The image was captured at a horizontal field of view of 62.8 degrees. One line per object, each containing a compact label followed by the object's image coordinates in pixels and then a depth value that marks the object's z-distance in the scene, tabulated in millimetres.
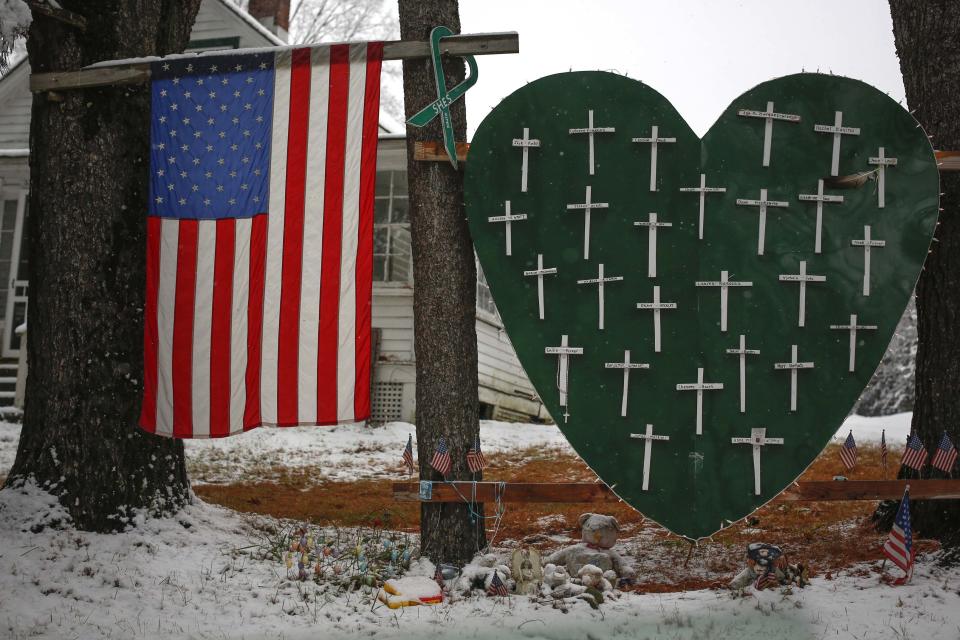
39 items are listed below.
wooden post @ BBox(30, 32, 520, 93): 4797
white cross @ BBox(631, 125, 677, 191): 4562
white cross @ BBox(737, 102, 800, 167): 4547
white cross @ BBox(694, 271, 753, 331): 4500
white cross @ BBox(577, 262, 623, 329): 4555
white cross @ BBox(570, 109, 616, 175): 4605
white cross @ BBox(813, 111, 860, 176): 4539
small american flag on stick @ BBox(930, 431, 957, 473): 4711
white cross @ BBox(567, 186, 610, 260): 4578
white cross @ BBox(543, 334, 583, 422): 4543
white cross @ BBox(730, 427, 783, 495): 4422
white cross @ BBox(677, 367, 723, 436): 4461
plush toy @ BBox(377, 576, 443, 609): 4277
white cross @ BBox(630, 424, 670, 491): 4449
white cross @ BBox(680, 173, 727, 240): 4535
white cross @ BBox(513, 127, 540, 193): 4633
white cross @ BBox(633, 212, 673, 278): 4543
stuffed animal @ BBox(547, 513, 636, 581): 4719
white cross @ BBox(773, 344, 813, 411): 4441
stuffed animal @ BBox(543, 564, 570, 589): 4469
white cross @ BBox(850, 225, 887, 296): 4492
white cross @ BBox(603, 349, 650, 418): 4492
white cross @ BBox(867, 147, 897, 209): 4523
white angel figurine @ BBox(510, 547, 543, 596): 4445
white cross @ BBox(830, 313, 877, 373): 4465
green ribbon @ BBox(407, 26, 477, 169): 4777
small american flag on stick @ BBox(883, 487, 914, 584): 4324
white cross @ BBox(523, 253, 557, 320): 4582
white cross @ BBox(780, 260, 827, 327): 4484
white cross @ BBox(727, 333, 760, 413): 4449
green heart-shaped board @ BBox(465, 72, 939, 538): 4461
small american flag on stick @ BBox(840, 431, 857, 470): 5012
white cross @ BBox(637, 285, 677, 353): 4504
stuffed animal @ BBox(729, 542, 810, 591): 4383
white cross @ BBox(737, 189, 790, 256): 4512
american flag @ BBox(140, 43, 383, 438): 4859
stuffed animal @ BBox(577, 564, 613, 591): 4426
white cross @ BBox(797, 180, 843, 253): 4520
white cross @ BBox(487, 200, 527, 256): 4613
